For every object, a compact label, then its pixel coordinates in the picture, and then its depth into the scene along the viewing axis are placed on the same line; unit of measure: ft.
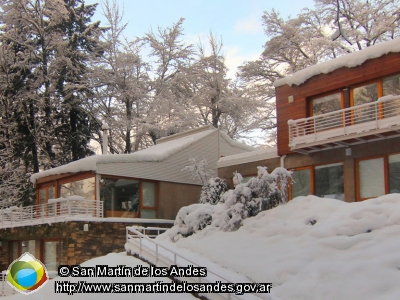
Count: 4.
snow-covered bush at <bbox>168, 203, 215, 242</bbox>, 42.16
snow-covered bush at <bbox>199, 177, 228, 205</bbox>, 64.34
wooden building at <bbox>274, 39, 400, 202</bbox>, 47.70
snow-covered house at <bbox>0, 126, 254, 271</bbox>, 57.62
